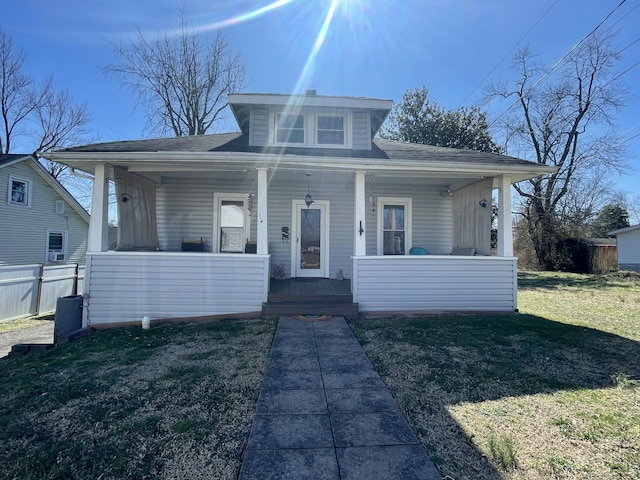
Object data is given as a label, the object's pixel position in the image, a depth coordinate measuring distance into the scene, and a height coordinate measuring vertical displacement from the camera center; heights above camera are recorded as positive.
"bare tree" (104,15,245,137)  16.67 +9.79
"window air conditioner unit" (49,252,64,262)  15.04 -0.40
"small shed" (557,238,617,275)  16.92 -0.17
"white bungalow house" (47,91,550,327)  5.87 +0.83
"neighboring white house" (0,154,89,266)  12.66 +1.47
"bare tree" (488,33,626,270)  18.25 +8.16
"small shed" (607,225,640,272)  16.98 +0.26
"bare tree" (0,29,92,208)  19.11 +9.30
